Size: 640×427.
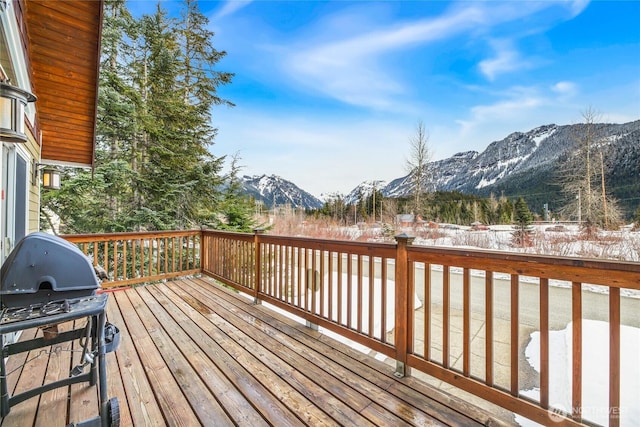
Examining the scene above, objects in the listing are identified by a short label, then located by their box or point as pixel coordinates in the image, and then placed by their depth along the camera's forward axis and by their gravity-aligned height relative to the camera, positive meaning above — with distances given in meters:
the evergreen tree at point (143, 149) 6.84 +1.90
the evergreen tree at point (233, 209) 8.21 +0.20
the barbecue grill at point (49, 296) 1.42 -0.44
